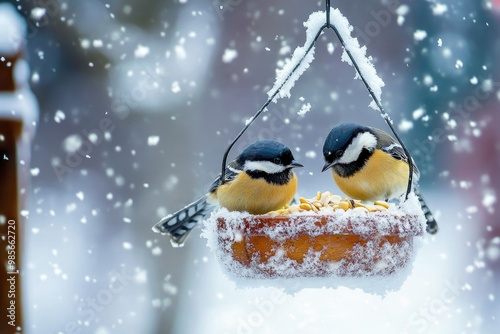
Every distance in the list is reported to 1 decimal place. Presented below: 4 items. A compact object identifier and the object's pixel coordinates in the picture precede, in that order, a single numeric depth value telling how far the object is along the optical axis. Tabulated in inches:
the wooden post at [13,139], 356.5
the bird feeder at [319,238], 159.2
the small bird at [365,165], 194.5
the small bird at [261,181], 189.2
